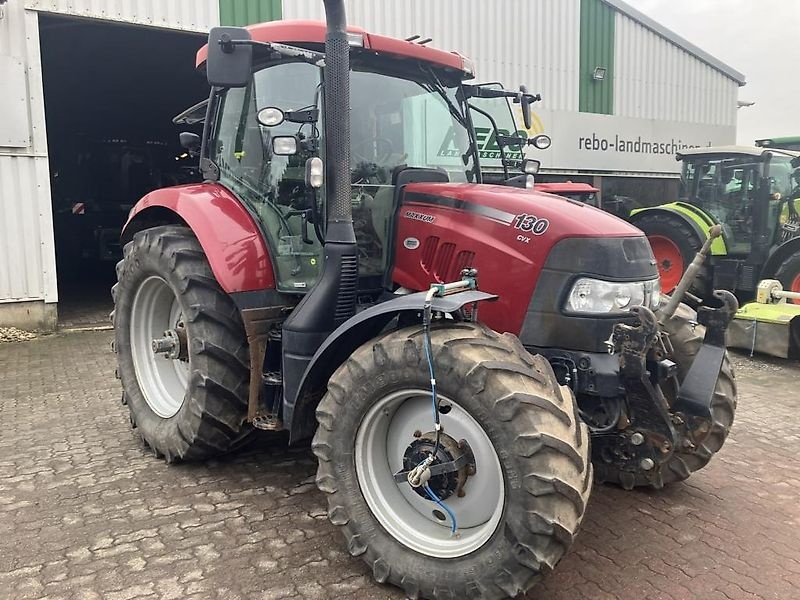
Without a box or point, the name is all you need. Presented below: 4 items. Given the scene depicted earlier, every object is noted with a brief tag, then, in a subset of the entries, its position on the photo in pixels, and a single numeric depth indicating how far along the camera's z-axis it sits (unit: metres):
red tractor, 2.56
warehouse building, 7.99
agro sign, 13.02
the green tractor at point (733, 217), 9.84
